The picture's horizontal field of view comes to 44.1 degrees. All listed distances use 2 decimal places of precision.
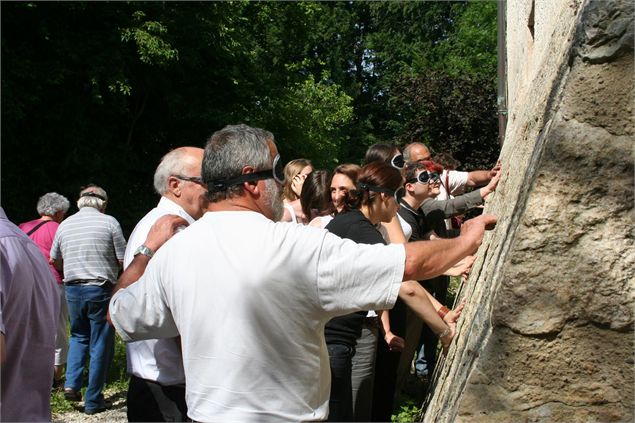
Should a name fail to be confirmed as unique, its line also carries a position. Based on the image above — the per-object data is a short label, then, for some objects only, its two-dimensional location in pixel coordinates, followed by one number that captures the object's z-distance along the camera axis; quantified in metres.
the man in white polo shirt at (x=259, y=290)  2.41
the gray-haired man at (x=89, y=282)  7.21
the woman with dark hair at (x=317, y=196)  5.28
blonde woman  6.44
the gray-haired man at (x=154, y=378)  3.39
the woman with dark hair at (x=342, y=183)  4.84
